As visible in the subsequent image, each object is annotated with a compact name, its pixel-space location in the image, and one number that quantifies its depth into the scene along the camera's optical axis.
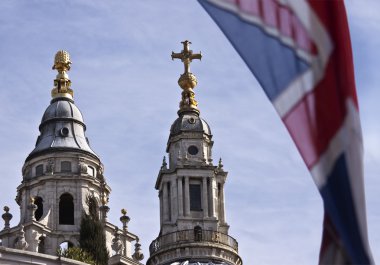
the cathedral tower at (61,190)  75.25
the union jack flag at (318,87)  19.09
